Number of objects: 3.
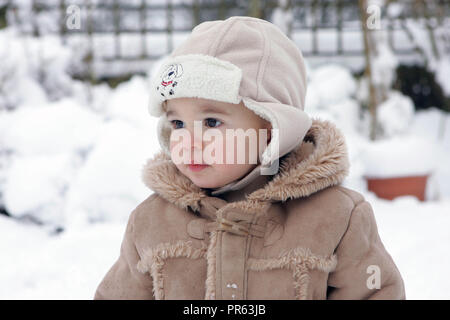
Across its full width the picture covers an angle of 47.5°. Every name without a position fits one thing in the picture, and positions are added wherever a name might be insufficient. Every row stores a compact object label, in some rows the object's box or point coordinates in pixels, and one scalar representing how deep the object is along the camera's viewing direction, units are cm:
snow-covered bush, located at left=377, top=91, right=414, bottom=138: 418
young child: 124
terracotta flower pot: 391
